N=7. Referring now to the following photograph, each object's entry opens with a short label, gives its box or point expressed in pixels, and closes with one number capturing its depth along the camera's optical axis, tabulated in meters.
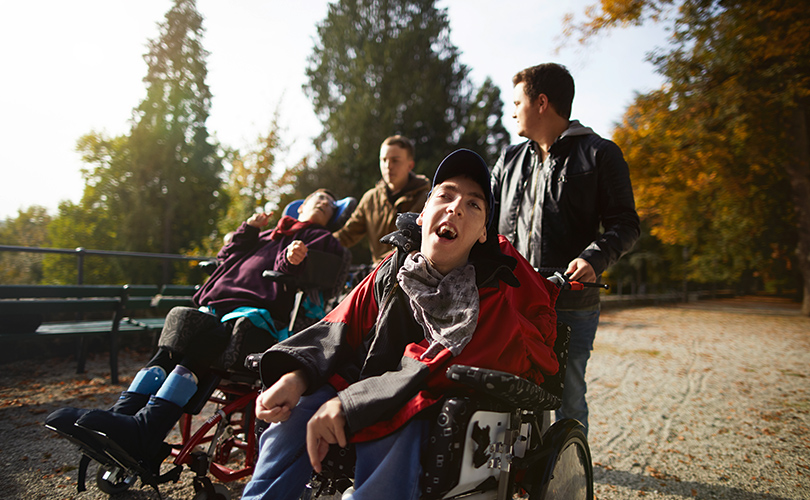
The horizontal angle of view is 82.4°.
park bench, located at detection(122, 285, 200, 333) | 5.29
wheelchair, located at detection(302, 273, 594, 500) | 1.35
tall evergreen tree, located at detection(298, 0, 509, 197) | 19.06
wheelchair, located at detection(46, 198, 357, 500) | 2.14
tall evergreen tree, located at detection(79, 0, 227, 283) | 11.28
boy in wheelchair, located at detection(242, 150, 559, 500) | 1.39
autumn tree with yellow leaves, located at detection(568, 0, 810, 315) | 10.82
